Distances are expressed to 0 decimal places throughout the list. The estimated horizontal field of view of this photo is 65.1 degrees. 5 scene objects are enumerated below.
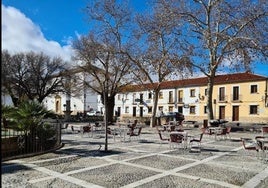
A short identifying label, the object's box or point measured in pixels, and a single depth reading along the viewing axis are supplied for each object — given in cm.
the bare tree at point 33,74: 2657
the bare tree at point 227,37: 1463
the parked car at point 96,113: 4009
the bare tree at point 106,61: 1972
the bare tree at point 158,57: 1600
